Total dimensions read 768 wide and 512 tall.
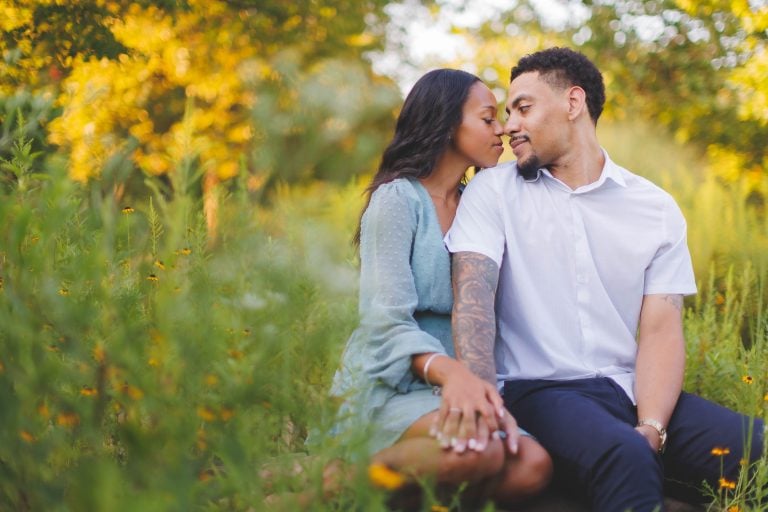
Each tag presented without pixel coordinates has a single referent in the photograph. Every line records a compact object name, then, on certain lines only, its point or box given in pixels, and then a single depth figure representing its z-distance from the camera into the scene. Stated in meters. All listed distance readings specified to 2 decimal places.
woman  2.20
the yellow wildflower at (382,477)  1.52
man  2.51
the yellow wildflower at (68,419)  1.71
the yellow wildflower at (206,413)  1.57
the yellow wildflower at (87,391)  1.92
